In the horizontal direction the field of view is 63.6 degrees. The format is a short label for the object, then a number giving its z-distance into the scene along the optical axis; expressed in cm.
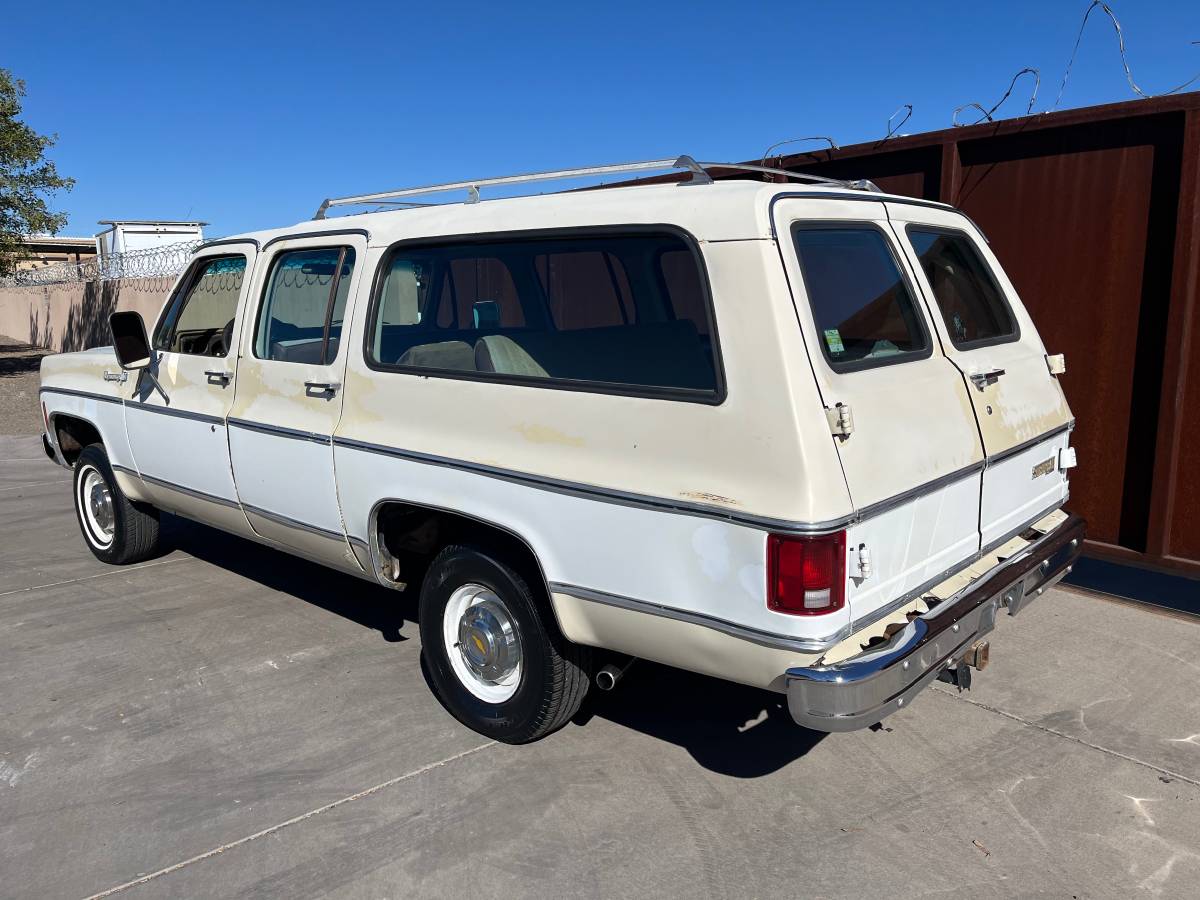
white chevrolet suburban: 275
